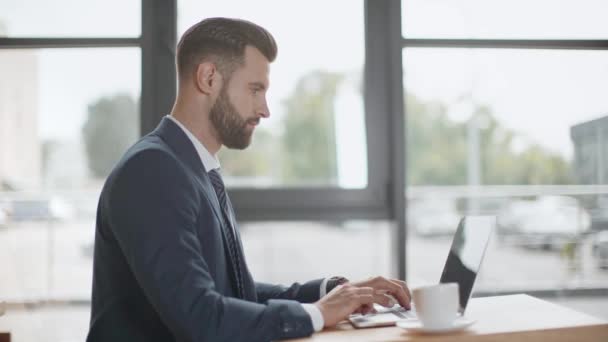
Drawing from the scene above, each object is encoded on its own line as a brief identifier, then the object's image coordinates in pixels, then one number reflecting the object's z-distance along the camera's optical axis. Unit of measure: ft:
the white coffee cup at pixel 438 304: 3.31
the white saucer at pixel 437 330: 3.34
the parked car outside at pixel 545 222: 14.69
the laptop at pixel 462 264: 3.77
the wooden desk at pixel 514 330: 3.28
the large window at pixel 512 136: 7.69
